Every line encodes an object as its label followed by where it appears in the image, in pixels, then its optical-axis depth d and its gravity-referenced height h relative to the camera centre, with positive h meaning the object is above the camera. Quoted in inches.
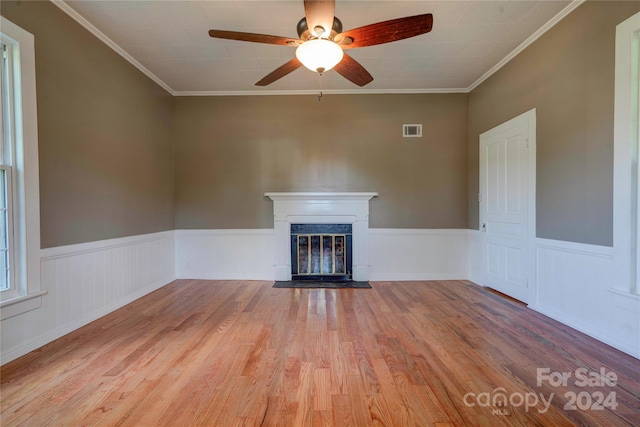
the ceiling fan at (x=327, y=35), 72.8 +50.0
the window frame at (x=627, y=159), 82.0 +13.7
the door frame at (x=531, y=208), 118.8 -1.5
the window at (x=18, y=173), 82.0 +11.3
